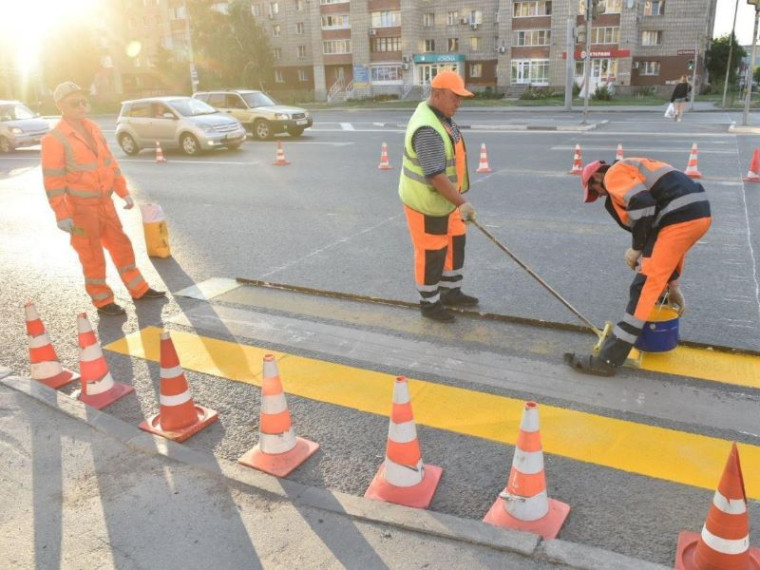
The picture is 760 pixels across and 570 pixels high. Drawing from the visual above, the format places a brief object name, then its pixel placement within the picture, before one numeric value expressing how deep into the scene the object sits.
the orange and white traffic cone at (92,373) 4.21
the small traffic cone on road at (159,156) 17.20
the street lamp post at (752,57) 18.50
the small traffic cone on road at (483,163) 13.15
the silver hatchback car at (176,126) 17.86
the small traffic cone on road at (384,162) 14.00
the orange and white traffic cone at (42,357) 4.50
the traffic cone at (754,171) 11.19
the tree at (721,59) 61.44
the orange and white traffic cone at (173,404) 3.78
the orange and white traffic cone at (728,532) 2.43
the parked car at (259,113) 21.11
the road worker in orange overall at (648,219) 3.93
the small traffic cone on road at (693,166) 11.62
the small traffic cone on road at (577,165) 12.44
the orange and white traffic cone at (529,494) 2.84
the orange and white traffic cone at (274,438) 3.41
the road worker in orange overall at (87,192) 5.53
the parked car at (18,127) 21.41
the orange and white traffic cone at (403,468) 3.09
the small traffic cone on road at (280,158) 15.49
